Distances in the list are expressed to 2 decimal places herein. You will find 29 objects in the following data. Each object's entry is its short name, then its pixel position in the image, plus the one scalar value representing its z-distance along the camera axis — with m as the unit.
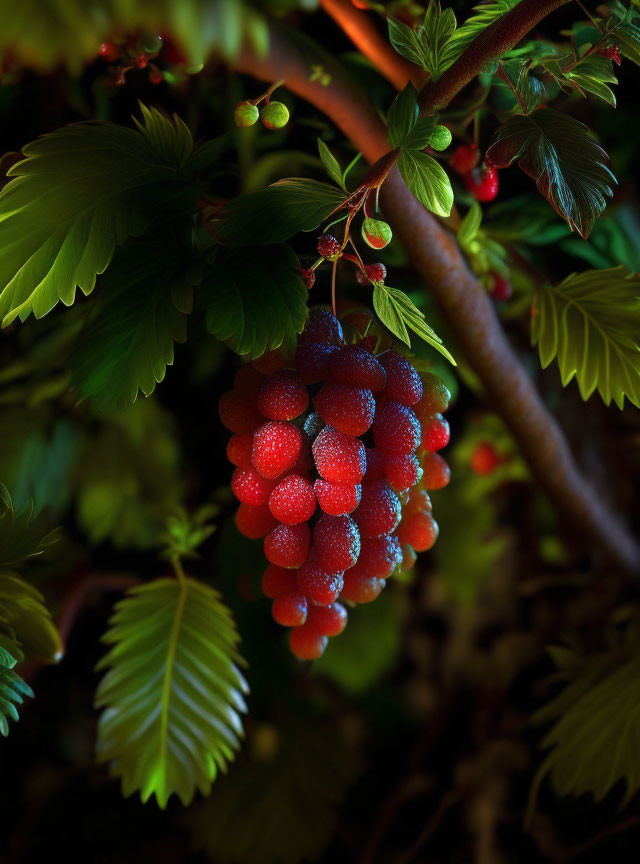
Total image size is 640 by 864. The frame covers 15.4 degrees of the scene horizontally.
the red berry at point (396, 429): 0.85
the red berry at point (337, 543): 0.84
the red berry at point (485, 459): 1.18
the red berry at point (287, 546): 0.85
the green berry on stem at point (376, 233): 0.84
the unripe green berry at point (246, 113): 0.86
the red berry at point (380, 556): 0.86
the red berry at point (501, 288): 0.97
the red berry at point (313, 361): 0.85
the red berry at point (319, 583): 0.85
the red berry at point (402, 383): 0.85
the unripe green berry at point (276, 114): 0.86
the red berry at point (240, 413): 0.87
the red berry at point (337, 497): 0.84
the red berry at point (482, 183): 0.92
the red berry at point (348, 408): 0.84
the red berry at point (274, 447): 0.84
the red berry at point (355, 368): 0.84
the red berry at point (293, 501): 0.85
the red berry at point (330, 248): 0.84
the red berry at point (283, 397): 0.84
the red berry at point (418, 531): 0.88
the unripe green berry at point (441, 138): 0.82
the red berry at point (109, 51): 0.89
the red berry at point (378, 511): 0.85
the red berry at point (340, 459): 0.84
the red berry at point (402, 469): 0.85
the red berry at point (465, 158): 0.92
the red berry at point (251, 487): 0.86
